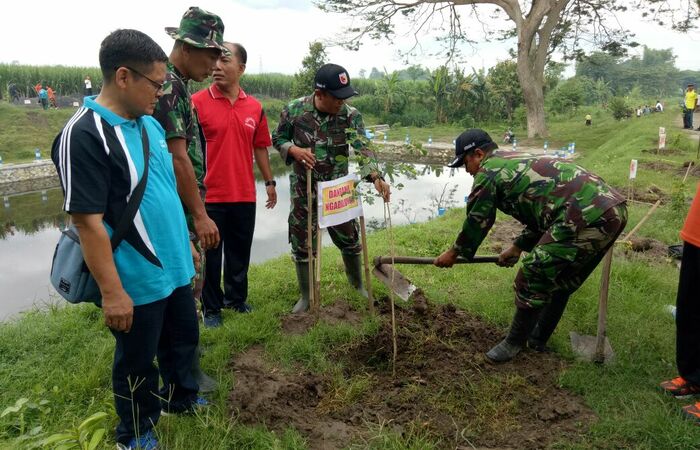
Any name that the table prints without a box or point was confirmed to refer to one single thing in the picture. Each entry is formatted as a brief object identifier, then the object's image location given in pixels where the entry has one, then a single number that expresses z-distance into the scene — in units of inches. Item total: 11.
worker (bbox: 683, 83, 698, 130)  661.3
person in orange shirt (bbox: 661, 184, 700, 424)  101.0
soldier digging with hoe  108.5
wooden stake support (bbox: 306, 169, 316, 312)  132.3
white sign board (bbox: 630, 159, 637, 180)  242.8
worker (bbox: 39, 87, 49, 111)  889.3
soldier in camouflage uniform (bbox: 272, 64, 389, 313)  137.5
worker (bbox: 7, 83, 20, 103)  968.9
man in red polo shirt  133.5
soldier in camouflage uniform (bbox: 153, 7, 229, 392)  98.2
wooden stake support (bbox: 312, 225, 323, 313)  134.8
